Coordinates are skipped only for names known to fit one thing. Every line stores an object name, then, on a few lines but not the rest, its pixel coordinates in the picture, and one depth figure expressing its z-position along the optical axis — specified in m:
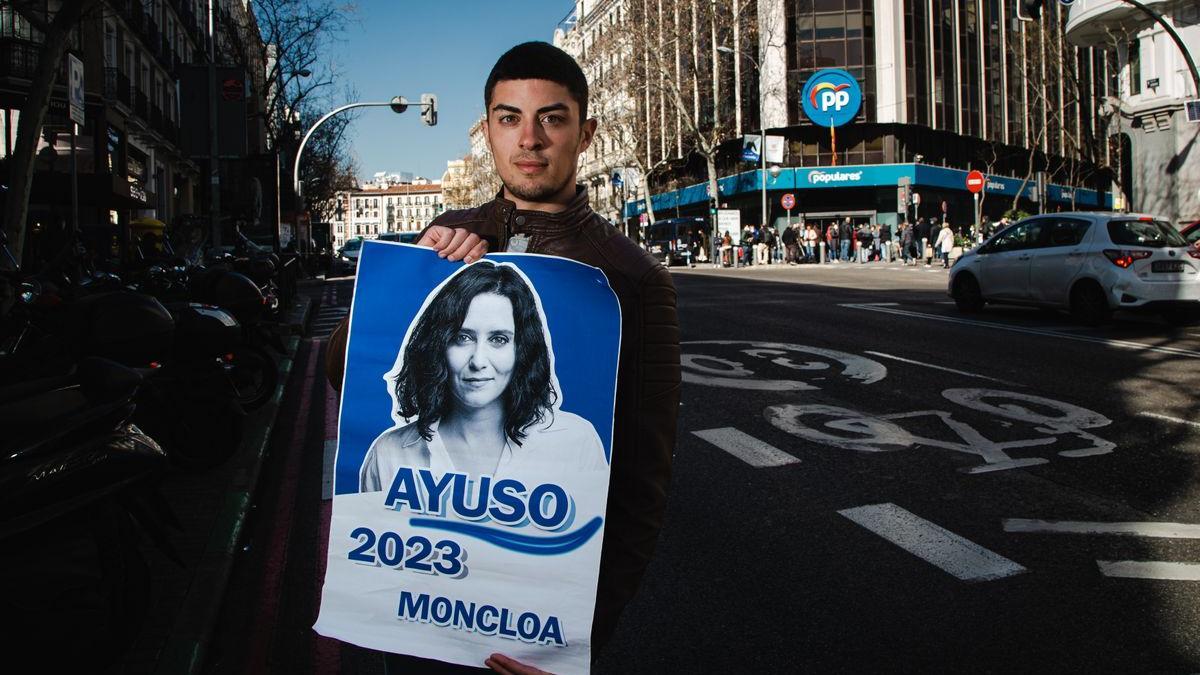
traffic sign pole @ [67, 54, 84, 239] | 7.47
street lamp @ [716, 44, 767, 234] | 43.12
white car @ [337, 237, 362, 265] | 38.44
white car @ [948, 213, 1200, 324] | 12.56
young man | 1.78
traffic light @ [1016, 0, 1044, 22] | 19.21
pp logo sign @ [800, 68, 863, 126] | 49.84
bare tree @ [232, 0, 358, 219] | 36.81
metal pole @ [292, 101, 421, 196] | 30.50
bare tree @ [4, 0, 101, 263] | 9.50
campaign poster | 1.71
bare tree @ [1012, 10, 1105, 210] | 48.97
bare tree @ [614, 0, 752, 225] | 46.16
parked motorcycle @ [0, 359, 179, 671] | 2.80
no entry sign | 32.34
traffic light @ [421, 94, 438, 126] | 32.50
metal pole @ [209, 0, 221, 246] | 14.92
